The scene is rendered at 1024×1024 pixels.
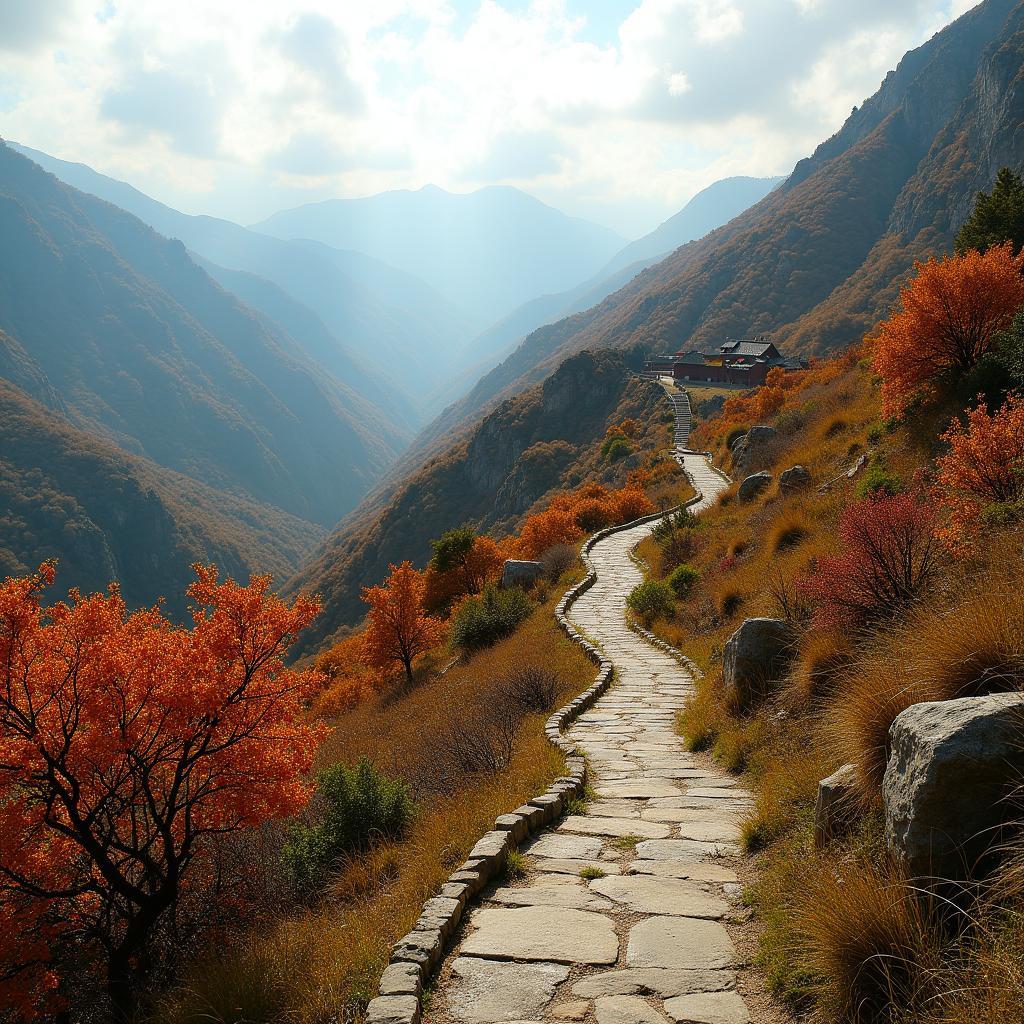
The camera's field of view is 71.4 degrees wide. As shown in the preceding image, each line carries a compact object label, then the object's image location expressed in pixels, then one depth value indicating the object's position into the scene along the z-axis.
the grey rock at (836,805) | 4.01
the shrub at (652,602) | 15.14
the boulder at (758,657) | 7.66
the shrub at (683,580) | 15.93
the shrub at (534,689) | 10.59
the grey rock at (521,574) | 23.33
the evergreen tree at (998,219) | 19.78
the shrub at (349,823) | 7.91
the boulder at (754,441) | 25.31
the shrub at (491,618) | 20.22
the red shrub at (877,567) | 6.39
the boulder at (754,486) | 20.09
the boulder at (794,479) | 16.23
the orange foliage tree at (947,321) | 12.63
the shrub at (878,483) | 10.76
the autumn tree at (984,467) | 7.25
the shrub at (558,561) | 22.84
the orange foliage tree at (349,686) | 28.28
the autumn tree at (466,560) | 31.53
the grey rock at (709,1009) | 3.22
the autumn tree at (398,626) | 26.58
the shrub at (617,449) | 55.30
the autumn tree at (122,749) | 6.91
